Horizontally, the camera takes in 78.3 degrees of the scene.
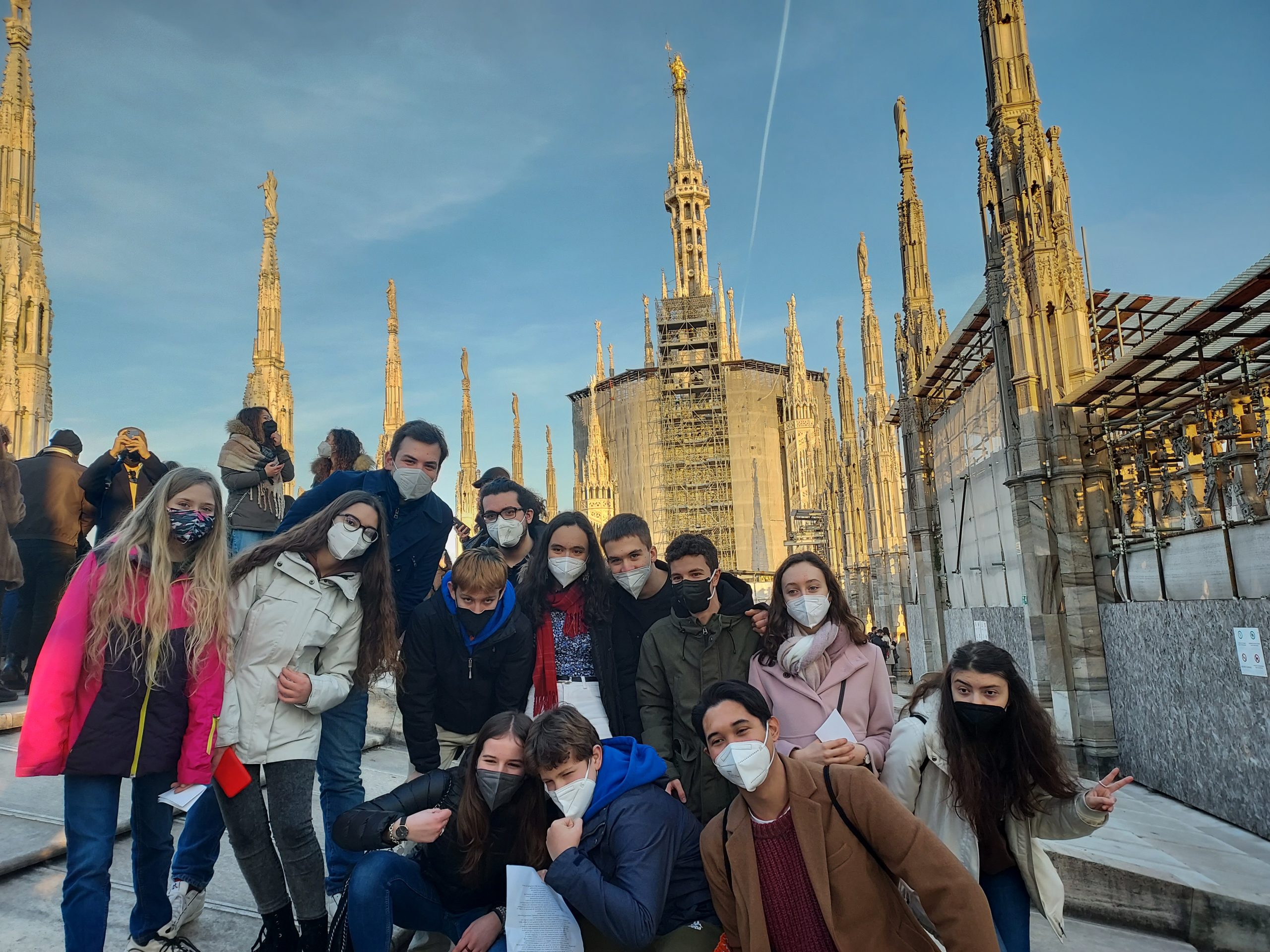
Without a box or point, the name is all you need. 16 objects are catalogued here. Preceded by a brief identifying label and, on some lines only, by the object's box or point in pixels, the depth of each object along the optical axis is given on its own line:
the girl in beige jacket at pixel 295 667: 3.01
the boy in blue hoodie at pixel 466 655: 3.52
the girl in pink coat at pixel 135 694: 2.68
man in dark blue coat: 3.33
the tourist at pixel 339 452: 5.04
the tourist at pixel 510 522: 4.36
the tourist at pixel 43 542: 5.93
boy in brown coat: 2.51
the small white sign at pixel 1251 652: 5.74
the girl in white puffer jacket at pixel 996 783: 3.04
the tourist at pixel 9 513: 5.55
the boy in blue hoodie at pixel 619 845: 2.61
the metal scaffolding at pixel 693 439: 38.66
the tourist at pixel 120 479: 4.89
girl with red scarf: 3.72
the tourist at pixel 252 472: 5.02
